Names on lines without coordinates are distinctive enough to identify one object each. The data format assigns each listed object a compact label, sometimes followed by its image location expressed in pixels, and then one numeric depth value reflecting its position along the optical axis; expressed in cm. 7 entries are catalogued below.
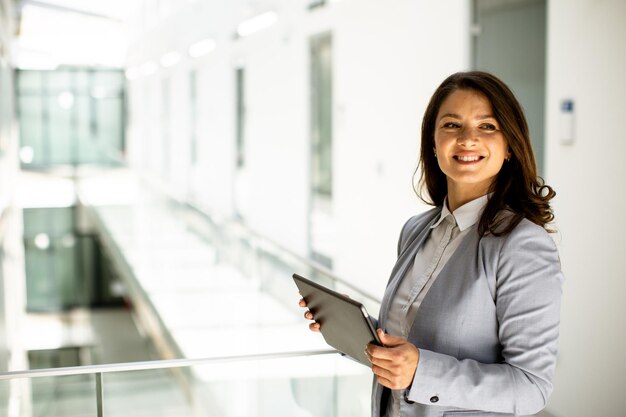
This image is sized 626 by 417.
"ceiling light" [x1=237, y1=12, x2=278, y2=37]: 1298
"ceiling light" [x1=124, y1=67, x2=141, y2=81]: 3355
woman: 184
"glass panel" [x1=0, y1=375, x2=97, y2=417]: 323
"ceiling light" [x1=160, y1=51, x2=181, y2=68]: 2342
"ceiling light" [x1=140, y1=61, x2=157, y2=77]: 2869
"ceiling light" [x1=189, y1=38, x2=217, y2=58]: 1829
